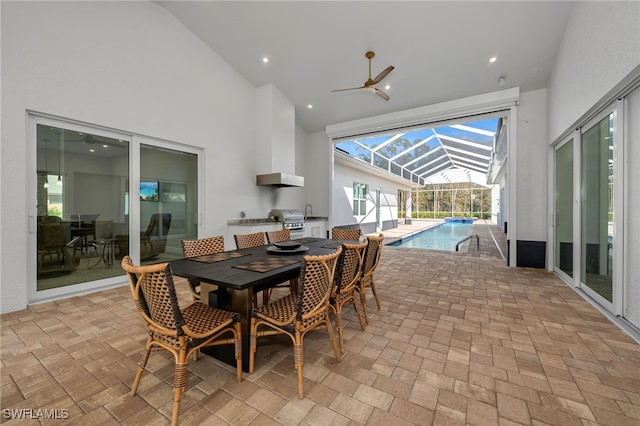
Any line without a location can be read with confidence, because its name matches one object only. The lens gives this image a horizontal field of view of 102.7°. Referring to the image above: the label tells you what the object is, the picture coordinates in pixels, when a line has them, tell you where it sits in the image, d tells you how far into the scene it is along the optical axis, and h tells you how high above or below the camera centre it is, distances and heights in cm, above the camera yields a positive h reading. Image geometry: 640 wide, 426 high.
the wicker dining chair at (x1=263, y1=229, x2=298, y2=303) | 305 -35
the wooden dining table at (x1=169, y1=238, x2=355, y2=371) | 174 -44
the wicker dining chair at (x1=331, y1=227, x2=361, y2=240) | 411 -34
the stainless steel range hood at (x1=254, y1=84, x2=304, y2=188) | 567 +167
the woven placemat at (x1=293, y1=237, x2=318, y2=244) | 346 -39
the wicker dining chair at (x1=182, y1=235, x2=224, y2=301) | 262 -37
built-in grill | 578 -16
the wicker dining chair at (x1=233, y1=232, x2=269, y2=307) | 292 -37
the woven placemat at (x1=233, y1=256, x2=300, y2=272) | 200 -43
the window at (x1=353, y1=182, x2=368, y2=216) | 1045 +61
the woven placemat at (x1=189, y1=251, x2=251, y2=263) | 229 -42
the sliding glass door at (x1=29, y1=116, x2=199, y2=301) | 311 +11
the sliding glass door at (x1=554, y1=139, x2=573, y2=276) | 397 +8
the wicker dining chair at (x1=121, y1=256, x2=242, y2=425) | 138 -66
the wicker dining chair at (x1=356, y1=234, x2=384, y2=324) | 262 -54
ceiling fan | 358 +189
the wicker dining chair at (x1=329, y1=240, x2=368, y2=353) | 217 -57
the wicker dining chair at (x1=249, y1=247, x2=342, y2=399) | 165 -71
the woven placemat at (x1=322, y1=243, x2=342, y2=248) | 305 -39
